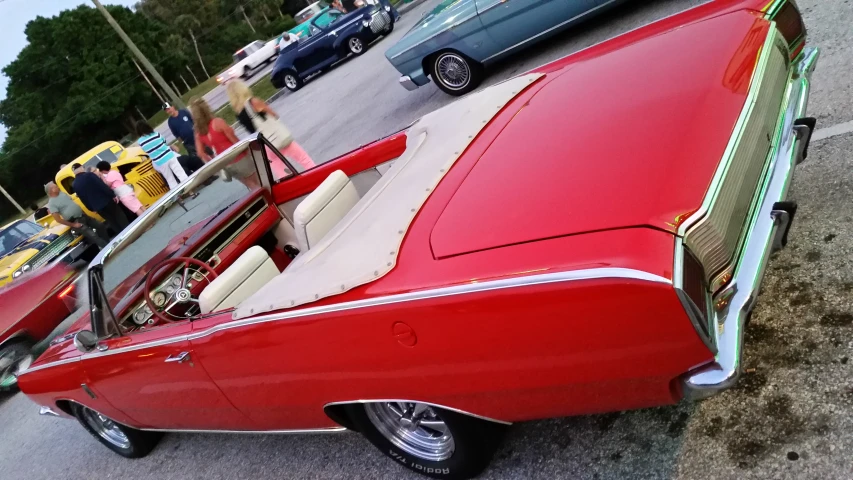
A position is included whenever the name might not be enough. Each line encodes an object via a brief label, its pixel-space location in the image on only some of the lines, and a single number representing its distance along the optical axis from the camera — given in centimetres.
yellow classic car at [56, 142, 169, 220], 934
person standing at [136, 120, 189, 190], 870
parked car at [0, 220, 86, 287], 814
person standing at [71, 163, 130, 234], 745
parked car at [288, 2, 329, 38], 2472
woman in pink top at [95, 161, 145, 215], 795
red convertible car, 170
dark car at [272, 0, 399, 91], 1530
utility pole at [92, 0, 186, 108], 1597
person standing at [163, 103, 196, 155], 863
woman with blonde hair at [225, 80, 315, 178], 570
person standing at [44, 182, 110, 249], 841
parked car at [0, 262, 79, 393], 639
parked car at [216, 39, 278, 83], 2741
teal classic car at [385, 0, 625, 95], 656
